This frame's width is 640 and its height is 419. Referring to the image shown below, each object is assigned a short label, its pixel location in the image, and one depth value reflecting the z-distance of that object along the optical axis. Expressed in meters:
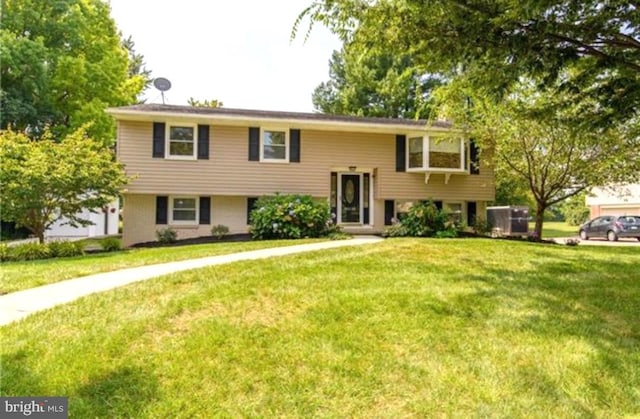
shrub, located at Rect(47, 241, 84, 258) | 9.71
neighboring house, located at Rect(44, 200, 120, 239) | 19.52
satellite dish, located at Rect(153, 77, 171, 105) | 17.22
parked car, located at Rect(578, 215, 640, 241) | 21.47
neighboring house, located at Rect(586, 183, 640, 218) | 26.83
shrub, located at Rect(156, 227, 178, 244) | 13.40
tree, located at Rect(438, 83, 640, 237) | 12.54
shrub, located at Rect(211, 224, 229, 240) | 13.96
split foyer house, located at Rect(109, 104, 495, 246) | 13.82
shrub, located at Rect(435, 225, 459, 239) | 13.30
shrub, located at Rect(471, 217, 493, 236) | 15.87
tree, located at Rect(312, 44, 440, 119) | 27.08
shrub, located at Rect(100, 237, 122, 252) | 11.49
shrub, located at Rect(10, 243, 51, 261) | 9.27
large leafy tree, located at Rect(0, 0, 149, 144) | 17.70
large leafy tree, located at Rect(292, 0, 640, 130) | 4.54
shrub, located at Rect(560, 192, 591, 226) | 34.81
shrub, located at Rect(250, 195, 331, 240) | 12.41
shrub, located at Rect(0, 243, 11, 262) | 9.09
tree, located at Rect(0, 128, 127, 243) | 9.85
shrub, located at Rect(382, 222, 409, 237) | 13.54
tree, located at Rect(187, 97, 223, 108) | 28.75
